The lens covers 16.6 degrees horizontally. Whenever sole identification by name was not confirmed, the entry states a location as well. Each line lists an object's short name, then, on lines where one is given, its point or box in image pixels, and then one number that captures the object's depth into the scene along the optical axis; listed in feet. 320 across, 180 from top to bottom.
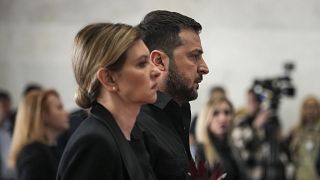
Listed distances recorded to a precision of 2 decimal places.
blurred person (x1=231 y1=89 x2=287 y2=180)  30.85
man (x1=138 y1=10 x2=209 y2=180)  10.73
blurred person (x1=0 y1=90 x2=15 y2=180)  28.32
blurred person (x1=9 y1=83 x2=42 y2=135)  30.52
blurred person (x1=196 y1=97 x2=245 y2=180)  26.42
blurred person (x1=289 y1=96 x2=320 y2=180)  32.70
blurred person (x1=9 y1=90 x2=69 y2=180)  17.63
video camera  30.71
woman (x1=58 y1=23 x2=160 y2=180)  9.34
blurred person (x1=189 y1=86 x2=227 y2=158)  27.33
